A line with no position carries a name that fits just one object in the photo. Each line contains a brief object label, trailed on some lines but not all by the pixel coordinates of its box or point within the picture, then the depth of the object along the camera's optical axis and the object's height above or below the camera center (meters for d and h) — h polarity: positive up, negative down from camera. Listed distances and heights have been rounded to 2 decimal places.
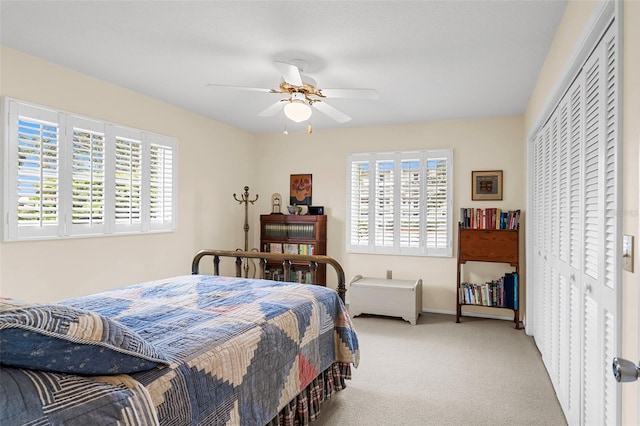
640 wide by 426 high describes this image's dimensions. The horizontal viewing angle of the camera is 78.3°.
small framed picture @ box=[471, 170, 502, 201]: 4.84 +0.38
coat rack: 5.55 +0.05
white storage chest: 4.61 -1.01
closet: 1.51 -0.09
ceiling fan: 2.98 +0.95
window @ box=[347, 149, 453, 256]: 5.06 +0.16
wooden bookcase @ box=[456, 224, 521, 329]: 4.48 -0.37
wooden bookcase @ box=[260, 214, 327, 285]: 5.41 -0.34
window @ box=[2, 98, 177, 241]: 2.98 +0.31
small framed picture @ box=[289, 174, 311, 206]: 5.76 +0.35
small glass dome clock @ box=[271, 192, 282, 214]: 5.89 +0.16
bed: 1.07 -0.52
